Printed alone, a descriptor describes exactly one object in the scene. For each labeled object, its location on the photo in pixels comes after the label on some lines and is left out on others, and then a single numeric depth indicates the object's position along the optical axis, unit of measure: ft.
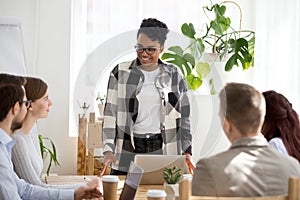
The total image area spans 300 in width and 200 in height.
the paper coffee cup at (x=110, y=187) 8.04
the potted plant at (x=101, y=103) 16.88
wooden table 9.04
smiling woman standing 9.18
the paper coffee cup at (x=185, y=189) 5.69
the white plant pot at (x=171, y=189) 7.99
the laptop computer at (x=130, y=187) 7.97
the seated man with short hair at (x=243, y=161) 6.54
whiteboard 12.59
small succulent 7.97
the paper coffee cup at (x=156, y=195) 7.16
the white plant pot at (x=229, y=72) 16.71
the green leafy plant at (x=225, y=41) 16.80
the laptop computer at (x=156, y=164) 8.91
